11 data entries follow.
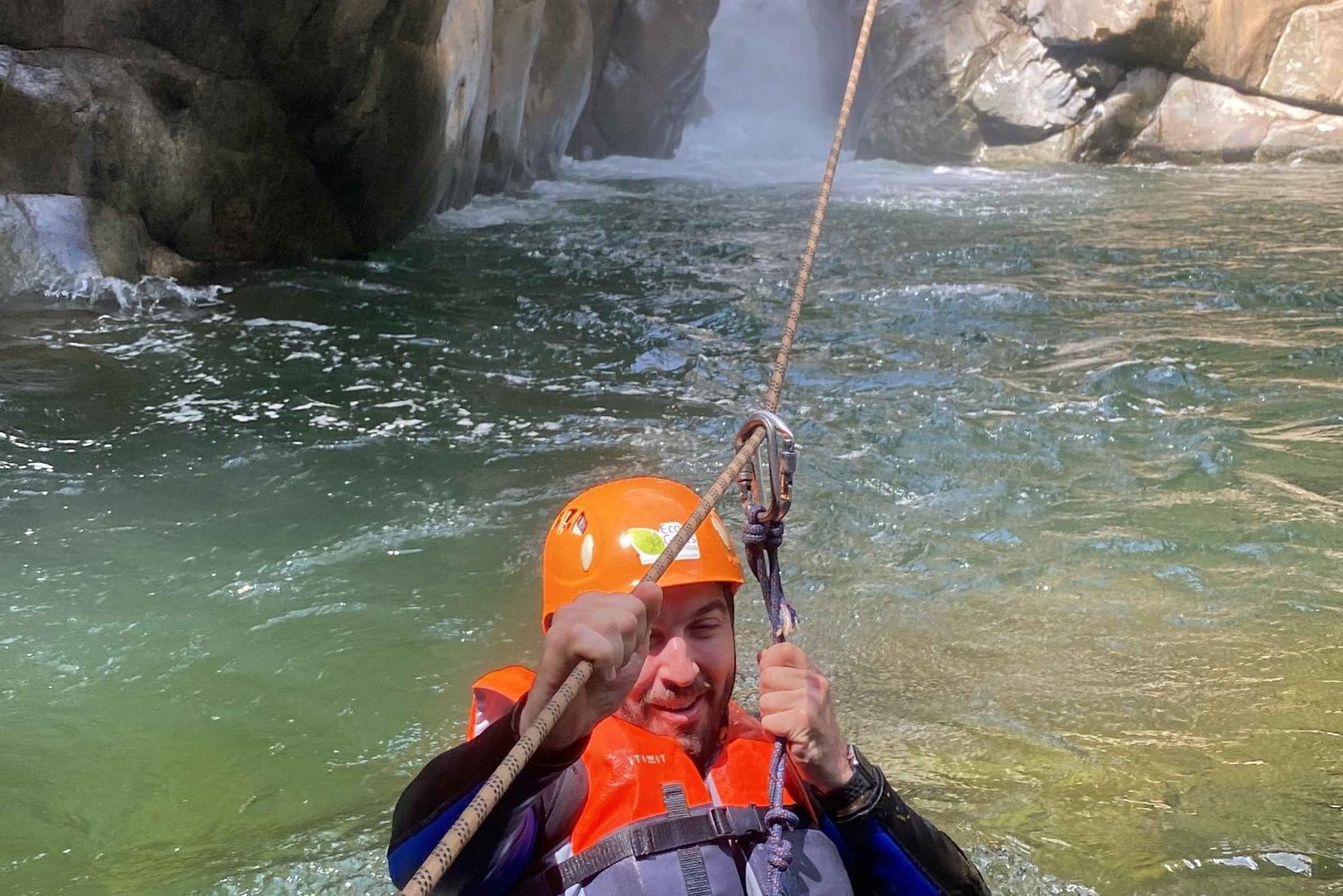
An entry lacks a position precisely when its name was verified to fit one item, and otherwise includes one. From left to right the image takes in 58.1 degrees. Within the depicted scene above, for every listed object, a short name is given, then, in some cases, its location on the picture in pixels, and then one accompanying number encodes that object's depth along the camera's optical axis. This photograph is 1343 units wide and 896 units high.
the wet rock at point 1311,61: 17.41
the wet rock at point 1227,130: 17.17
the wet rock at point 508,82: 12.13
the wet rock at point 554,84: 14.67
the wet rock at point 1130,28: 17.58
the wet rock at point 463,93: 9.78
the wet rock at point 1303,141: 16.95
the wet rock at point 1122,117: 18.25
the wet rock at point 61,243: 7.21
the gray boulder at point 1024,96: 18.61
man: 1.63
